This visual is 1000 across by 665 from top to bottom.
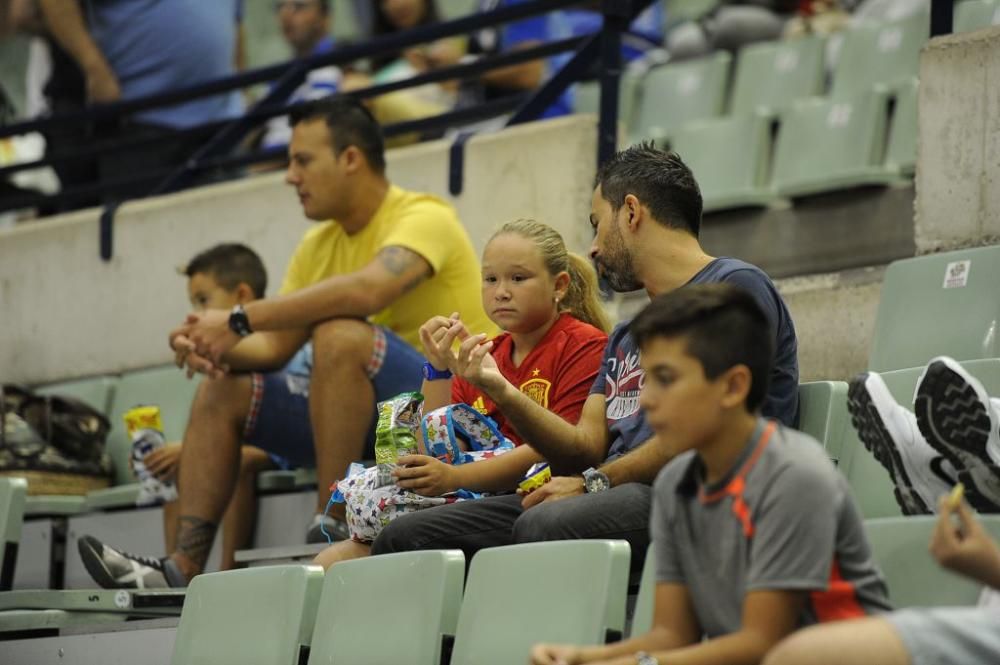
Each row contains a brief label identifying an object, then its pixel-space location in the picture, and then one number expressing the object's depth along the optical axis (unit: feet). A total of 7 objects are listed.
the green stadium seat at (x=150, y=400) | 35.22
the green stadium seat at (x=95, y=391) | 37.29
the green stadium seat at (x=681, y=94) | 47.67
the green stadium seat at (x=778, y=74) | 45.27
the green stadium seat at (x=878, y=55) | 41.60
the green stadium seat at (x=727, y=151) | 40.04
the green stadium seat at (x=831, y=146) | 35.60
